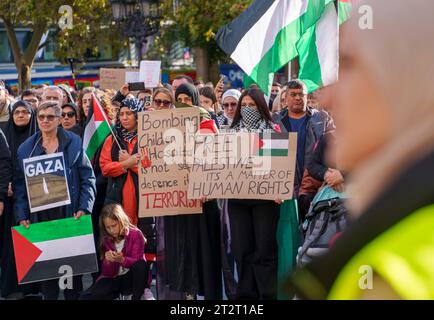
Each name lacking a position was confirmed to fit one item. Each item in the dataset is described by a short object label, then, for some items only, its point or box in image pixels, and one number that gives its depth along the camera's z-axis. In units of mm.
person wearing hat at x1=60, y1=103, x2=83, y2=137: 12199
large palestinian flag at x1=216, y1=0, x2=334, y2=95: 10569
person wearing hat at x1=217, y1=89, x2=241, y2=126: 11981
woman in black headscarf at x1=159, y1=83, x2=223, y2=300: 9816
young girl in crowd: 9522
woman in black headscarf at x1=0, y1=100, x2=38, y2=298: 10740
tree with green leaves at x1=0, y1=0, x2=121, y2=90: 35266
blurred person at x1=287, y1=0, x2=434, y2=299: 1271
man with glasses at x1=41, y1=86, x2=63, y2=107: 13575
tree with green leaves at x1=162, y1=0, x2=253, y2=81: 35196
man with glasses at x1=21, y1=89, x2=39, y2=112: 14411
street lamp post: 23209
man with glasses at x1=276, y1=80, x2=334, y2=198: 10211
